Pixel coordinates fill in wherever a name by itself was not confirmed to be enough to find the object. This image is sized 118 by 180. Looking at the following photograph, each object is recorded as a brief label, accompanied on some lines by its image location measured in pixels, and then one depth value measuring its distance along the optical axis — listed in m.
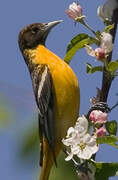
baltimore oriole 7.36
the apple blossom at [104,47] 4.77
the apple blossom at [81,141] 4.60
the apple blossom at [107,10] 4.91
